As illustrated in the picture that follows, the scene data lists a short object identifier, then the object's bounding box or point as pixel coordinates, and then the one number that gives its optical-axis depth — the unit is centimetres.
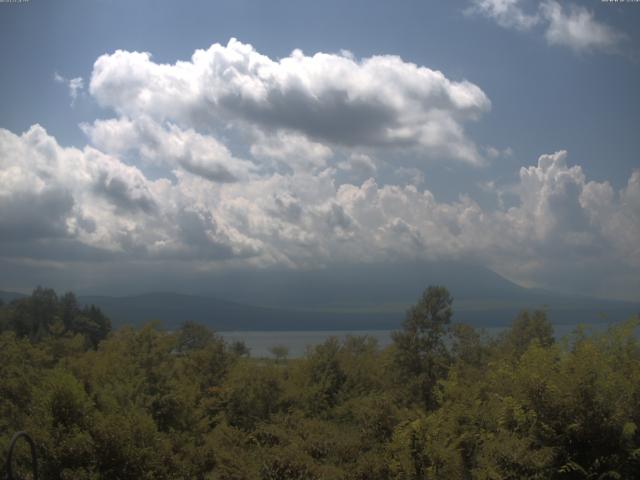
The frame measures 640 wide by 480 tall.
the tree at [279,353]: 4006
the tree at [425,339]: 3155
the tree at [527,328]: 4319
